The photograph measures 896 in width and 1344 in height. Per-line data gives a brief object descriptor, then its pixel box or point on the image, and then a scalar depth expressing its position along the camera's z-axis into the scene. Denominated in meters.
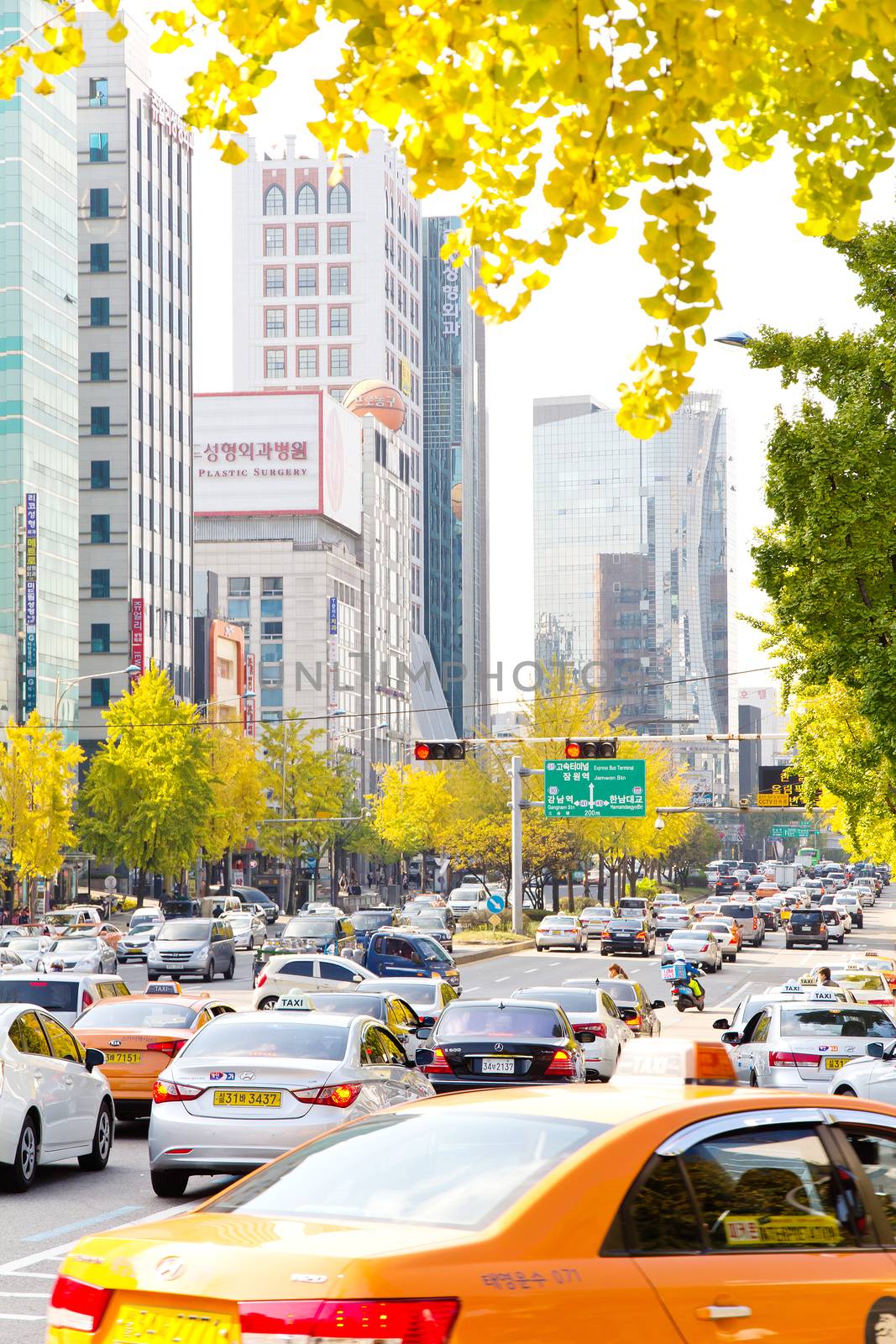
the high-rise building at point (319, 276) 185.00
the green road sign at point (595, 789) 64.44
